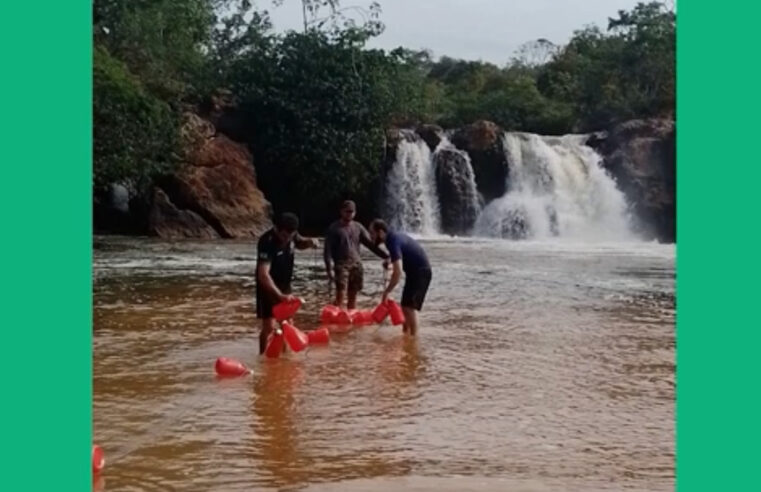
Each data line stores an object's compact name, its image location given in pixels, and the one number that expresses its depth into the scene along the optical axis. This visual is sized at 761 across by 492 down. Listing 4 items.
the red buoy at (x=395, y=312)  8.57
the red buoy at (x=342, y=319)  9.03
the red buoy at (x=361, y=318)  9.05
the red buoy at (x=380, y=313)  8.69
